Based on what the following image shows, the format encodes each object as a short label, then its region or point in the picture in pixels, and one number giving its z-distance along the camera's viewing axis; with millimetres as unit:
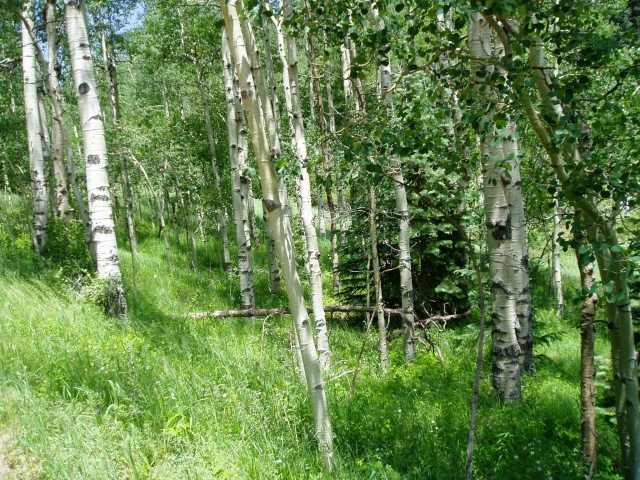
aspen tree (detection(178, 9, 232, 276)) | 12430
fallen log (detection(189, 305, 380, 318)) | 7388
